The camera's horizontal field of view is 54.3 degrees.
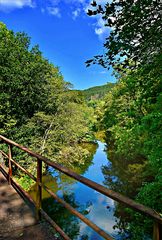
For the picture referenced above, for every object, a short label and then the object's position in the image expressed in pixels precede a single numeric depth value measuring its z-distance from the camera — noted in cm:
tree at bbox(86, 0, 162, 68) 232
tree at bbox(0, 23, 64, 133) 986
